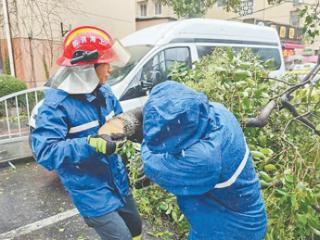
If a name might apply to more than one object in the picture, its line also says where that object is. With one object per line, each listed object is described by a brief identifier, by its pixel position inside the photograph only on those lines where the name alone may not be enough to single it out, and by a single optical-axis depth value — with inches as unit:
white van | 193.0
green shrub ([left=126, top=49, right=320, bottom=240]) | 75.2
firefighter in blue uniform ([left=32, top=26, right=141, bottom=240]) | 70.9
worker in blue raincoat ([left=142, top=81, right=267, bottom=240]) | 47.8
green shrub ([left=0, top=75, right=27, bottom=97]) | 310.8
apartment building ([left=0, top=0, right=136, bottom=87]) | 386.6
